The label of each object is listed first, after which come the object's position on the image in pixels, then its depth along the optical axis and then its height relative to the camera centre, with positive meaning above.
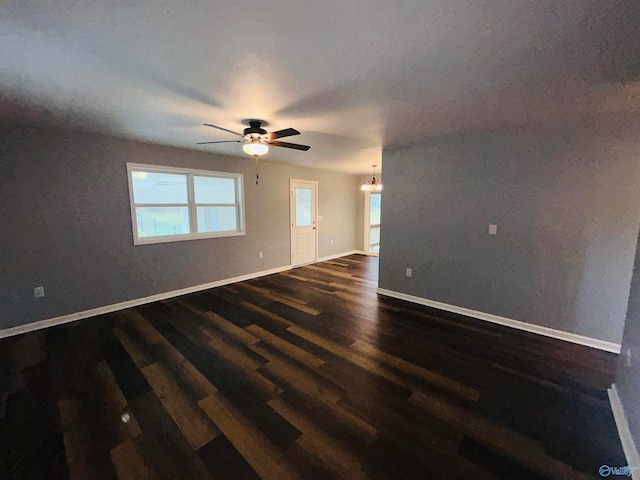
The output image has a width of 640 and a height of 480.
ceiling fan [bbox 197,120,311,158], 2.94 +0.73
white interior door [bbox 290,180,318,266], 6.36 -0.41
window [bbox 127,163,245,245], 4.10 +0.02
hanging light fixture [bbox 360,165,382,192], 6.71 +0.48
